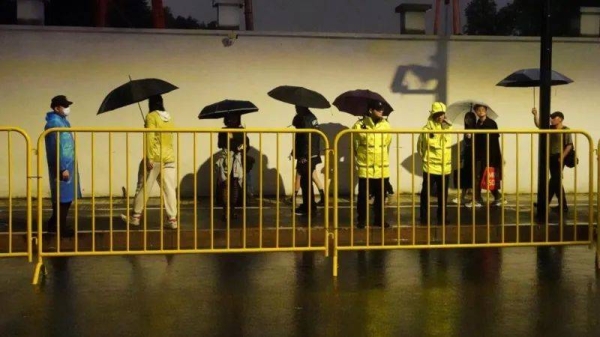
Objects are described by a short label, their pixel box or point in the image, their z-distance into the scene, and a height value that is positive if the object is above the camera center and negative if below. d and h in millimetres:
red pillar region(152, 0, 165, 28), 18953 +2795
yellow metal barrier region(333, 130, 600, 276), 9062 -920
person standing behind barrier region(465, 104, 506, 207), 12164 -84
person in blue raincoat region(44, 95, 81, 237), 9391 -208
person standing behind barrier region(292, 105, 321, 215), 12383 -14
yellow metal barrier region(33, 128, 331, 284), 8719 -881
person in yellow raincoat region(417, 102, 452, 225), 10414 -98
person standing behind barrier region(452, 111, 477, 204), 13094 -167
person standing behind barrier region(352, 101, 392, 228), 9922 -149
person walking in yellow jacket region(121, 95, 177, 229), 10297 -285
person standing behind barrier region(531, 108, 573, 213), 12352 +0
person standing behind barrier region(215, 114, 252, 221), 11750 -234
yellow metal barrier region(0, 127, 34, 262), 8312 -957
